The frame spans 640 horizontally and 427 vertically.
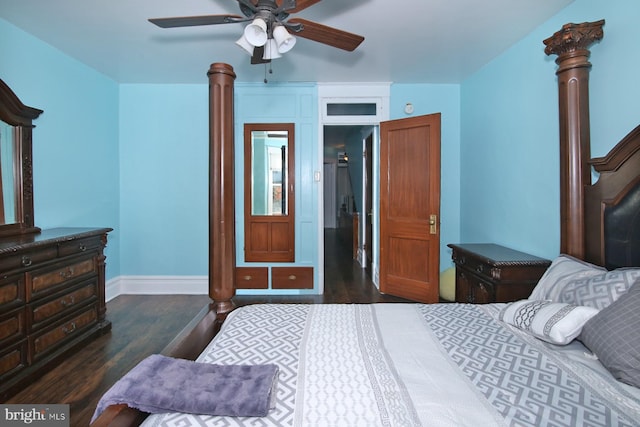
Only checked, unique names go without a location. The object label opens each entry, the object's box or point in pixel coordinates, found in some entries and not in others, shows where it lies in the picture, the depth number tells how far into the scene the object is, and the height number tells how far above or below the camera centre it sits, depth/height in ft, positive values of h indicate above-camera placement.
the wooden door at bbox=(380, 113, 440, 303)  11.59 -0.05
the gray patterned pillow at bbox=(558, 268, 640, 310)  4.45 -1.18
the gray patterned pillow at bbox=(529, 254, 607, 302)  5.32 -1.19
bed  3.00 -1.85
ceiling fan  5.42 +3.29
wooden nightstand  7.59 -1.64
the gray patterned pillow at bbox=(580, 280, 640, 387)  3.56 -1.54
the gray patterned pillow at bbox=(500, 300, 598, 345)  4.32 -1.59
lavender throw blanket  2.91 -1.73
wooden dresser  6.82 -2.17
